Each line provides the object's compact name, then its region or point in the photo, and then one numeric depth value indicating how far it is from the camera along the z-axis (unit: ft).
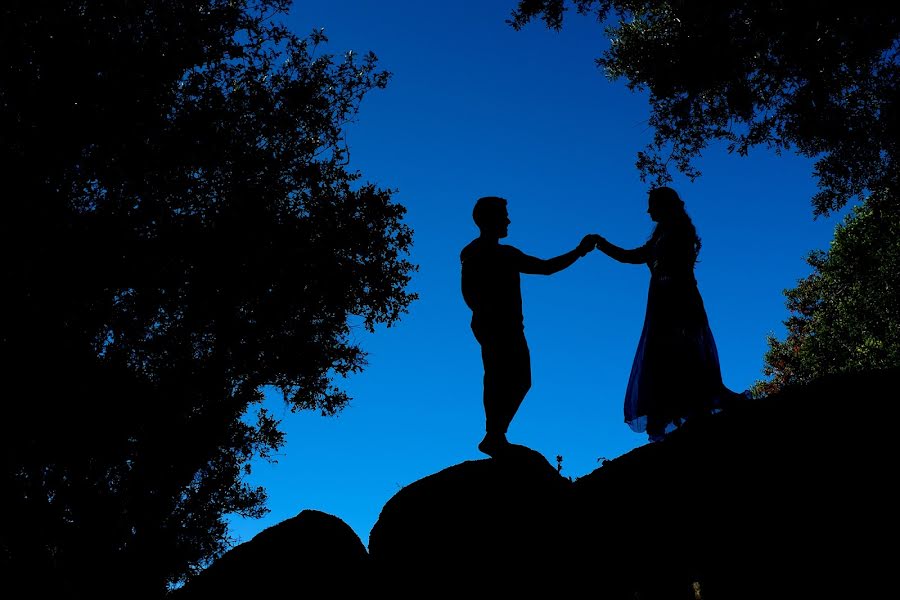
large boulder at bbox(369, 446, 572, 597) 23.03
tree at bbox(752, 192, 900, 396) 83.10
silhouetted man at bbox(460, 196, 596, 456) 26.76
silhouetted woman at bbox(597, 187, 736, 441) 26.58
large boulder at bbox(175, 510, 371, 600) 26.03
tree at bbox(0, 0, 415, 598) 37.09
